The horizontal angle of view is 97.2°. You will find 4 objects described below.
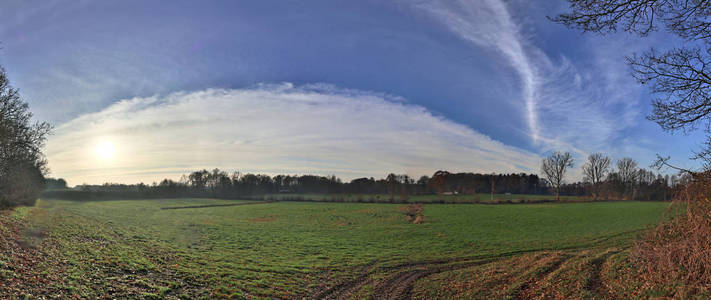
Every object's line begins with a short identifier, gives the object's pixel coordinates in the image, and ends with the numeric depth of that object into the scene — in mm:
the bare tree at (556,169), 83188
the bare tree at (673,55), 7906
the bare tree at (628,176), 82062
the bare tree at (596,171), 86062
